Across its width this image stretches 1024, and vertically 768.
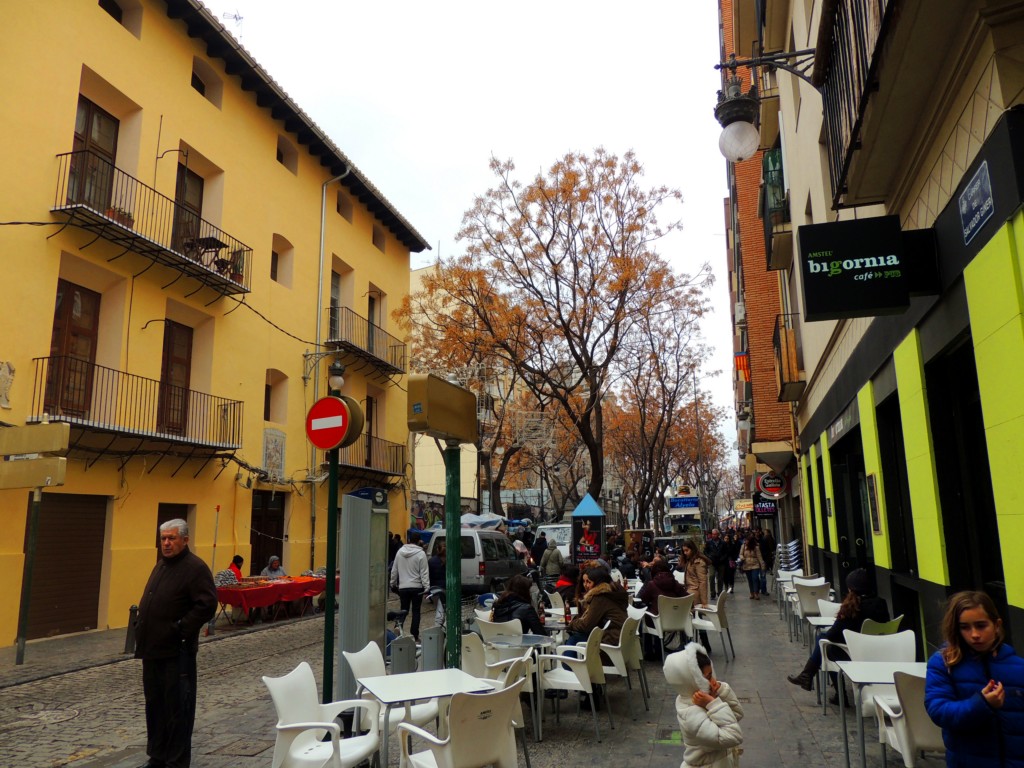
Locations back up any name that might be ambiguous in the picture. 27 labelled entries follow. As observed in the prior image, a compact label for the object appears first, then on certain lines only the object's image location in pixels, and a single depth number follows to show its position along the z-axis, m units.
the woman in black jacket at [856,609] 7.21
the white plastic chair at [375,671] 5.48
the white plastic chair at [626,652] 7.18
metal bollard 10.55
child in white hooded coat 4.12
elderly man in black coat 5.44
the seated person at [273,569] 16.84
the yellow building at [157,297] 13.17
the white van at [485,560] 18.78
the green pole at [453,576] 6.35
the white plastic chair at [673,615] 9.31
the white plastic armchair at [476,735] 4.14
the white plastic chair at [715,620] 9.80
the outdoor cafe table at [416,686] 4.77
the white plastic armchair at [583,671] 6.56
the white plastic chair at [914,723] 4.32
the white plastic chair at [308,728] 4.44
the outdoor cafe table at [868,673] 4.93
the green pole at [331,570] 6.17
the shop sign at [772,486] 22.64
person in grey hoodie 12.79
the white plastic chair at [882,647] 5.90
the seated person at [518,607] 8.03
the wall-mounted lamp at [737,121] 7.27
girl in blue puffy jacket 3.29
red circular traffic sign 6.39
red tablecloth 14.18
